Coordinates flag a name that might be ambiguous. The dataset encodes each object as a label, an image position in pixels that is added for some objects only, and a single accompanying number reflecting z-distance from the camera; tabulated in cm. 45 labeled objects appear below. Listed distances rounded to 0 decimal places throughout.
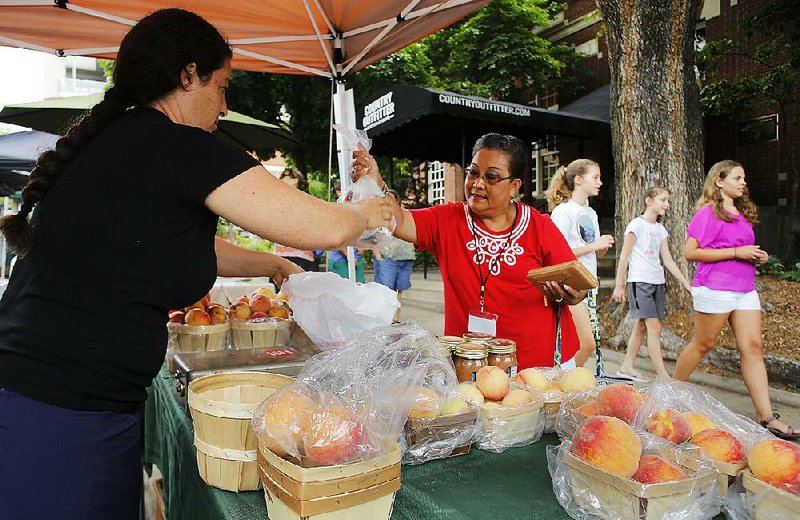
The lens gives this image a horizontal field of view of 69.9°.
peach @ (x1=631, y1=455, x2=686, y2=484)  109
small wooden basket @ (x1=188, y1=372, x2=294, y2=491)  133
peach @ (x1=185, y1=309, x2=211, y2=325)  252
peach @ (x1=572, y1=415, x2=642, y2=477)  113
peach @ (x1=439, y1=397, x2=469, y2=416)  142
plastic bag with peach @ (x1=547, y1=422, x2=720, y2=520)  107
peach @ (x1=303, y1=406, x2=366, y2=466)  112
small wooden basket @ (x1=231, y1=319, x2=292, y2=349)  257
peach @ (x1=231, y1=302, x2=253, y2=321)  270
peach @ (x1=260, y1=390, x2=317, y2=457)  117
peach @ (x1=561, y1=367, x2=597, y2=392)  166
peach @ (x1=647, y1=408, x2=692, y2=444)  129
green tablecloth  119
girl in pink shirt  405
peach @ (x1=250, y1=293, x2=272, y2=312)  280
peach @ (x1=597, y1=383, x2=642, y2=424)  136
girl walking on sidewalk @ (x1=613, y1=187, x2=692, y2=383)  561
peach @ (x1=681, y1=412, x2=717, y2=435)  133
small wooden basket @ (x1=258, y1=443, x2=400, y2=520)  106
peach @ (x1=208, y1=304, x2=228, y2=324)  257
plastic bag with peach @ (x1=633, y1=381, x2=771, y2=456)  121
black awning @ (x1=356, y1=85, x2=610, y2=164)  854
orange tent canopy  360
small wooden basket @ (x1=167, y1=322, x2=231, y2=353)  247
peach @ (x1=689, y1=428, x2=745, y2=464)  118
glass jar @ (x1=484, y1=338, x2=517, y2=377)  184
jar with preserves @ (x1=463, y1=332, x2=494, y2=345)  185
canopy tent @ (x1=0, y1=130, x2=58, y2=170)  731
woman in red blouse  252
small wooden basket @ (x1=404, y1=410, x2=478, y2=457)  137
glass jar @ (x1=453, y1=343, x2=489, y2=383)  177
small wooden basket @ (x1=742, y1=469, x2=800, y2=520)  99
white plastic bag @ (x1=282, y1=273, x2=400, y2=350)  218
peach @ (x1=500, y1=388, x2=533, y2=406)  153
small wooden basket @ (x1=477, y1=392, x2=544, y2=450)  147
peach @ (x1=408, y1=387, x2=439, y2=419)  138
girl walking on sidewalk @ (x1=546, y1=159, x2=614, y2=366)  492
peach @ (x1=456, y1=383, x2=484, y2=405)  150
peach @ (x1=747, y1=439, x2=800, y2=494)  105
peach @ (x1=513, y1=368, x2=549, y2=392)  168
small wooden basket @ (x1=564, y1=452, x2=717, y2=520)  106
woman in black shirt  134
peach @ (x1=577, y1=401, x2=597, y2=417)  142
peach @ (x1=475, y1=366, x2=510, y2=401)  156
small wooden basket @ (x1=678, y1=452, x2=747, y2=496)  115
